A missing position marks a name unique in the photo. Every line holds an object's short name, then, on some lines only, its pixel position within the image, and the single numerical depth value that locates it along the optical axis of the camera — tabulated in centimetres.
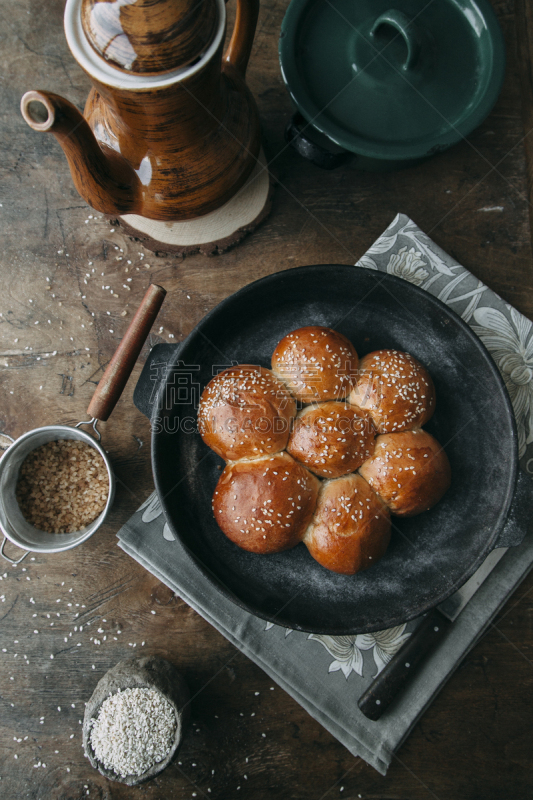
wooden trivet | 90
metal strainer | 84
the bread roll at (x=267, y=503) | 83
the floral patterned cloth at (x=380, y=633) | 89
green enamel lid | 86
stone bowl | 85
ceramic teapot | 72
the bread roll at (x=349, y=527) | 84
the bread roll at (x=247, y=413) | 84
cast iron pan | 86
